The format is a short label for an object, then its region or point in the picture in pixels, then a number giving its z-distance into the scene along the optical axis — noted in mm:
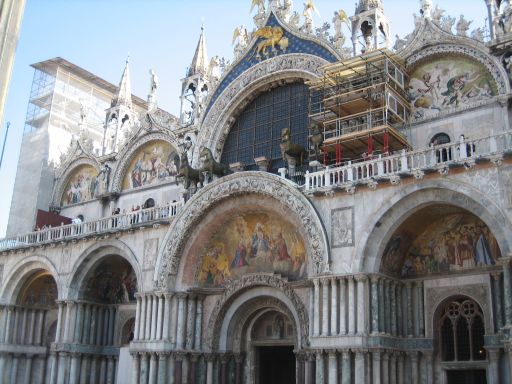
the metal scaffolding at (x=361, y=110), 23772
